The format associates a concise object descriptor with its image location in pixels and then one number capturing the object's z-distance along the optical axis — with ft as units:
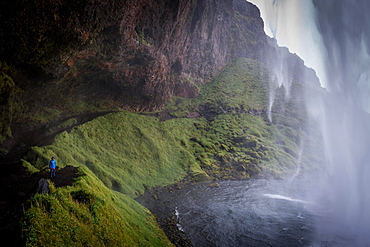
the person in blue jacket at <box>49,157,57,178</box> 44.96
